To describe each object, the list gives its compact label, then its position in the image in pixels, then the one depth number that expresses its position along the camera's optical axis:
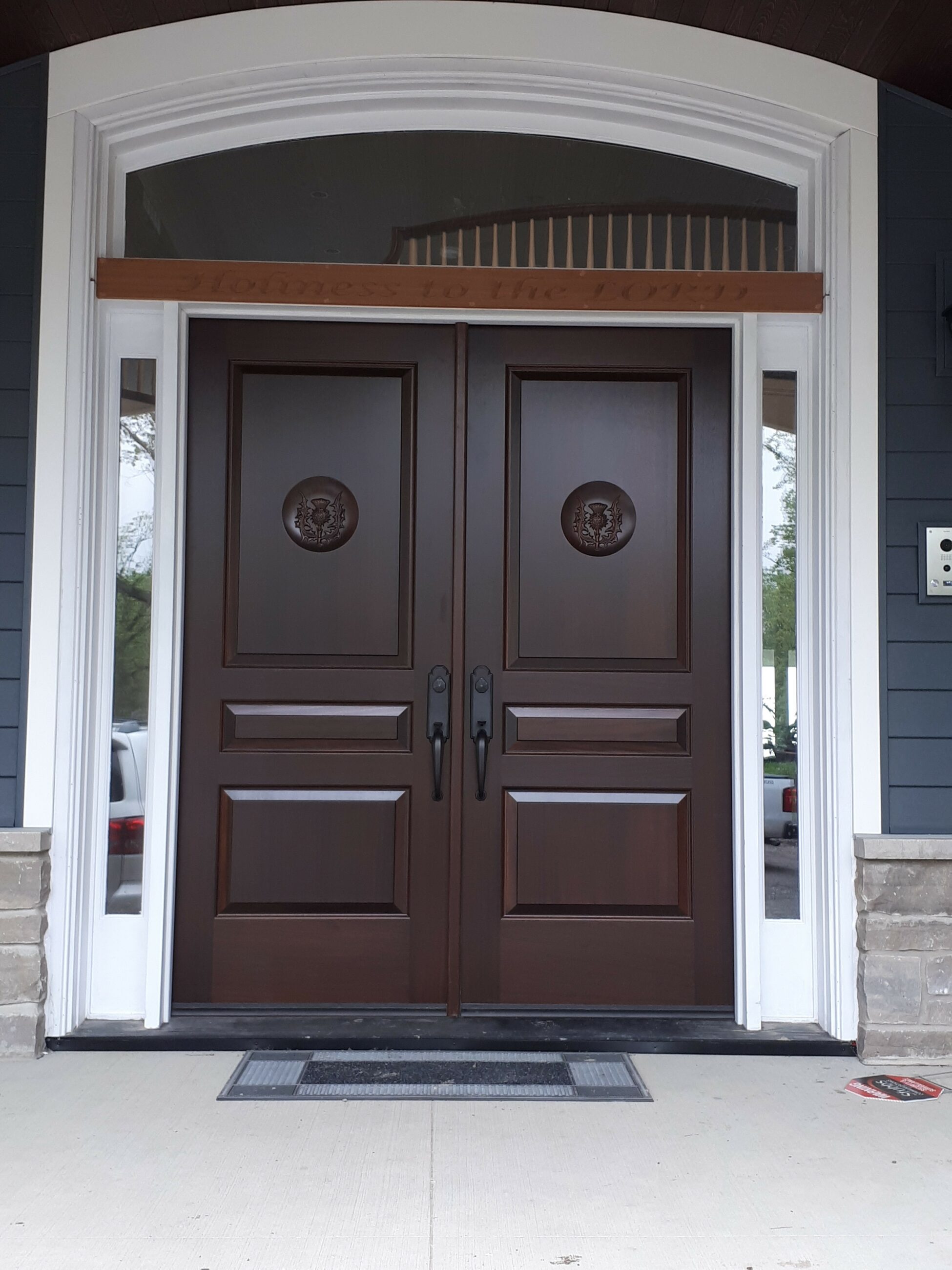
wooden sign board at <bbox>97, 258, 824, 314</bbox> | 3.10
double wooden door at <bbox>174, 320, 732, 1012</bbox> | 3.14
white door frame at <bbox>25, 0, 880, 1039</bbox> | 2.97
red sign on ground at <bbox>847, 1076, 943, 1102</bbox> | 2.64
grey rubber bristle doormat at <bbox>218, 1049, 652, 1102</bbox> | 2.62
